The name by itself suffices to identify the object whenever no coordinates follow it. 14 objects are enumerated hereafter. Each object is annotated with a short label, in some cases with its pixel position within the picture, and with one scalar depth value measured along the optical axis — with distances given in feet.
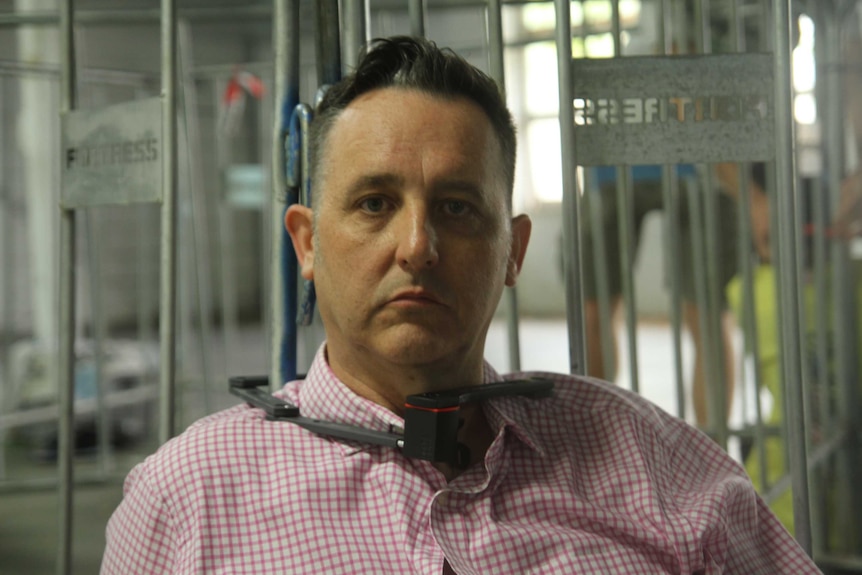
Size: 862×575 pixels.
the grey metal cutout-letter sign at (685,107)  4.33
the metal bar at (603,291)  9.61
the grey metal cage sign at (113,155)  4.31
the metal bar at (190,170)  11.06
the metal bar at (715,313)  7.97
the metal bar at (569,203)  4.38
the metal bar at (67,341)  4.56
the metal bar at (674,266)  7.46
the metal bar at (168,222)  4.25
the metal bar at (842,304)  9.55
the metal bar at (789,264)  4.26
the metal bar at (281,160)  4.39
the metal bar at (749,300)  8.21
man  3.52
